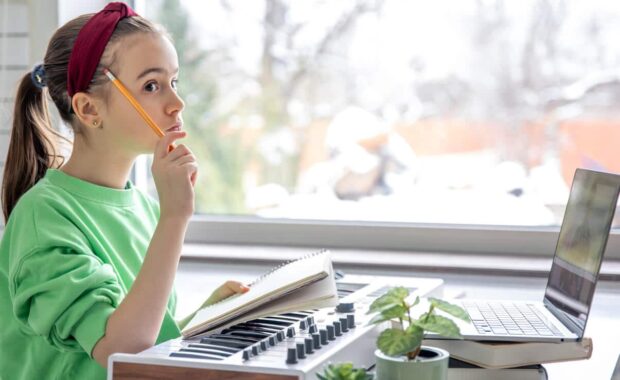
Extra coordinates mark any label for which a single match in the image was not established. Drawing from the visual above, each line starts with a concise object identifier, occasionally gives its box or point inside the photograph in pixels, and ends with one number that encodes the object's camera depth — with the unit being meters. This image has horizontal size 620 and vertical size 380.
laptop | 1.20
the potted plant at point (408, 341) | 0.95
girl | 1.20
